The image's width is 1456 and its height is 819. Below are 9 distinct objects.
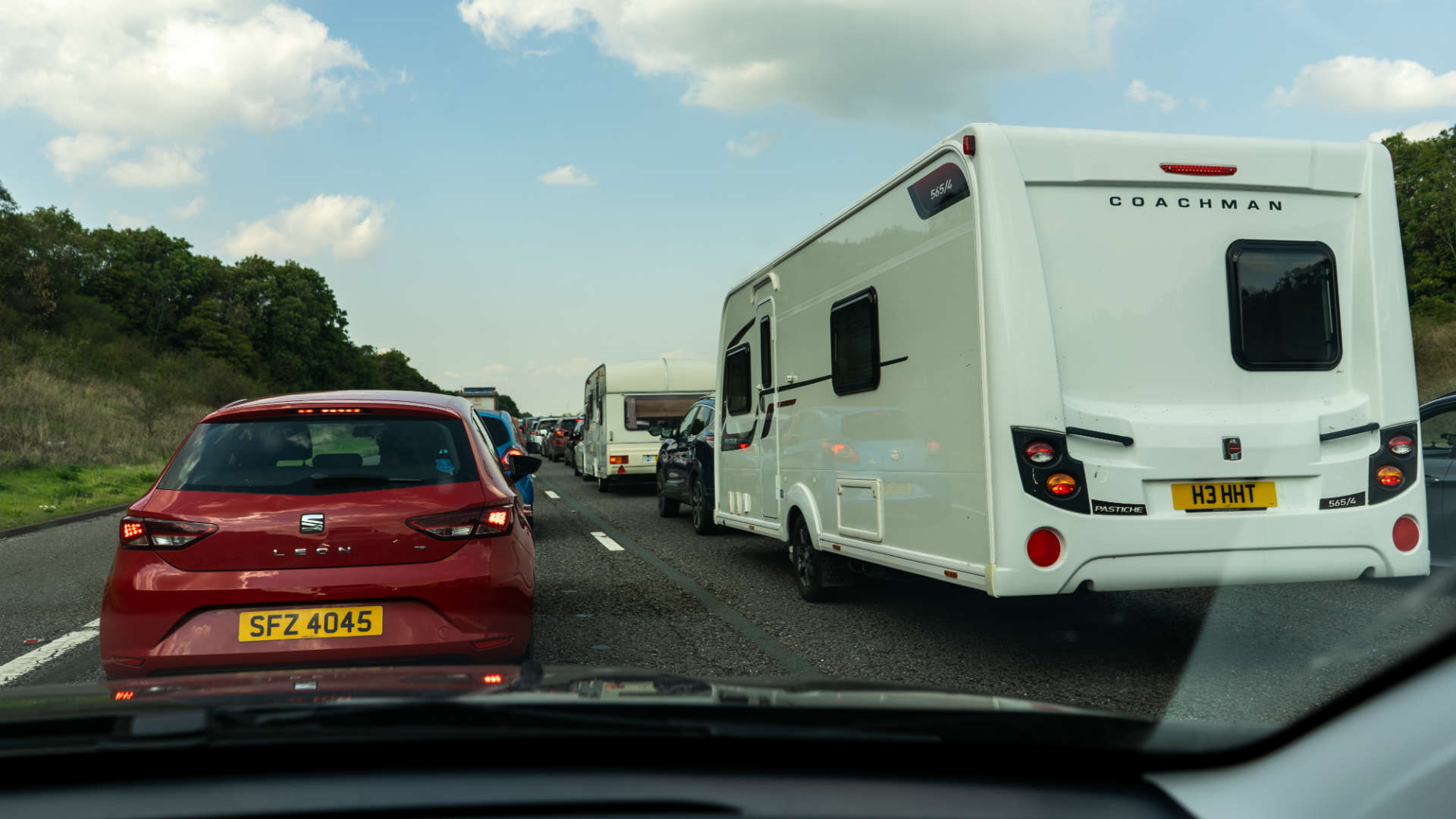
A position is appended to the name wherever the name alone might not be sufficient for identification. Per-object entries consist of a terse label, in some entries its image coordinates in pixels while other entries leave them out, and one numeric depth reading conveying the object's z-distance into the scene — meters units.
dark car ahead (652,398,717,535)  13.02
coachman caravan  5.21
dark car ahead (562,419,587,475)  28.60
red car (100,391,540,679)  4.25
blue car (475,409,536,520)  12.89
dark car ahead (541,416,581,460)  38.05
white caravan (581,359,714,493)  20.33
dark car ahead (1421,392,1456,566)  7.66
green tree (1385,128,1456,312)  46.78
